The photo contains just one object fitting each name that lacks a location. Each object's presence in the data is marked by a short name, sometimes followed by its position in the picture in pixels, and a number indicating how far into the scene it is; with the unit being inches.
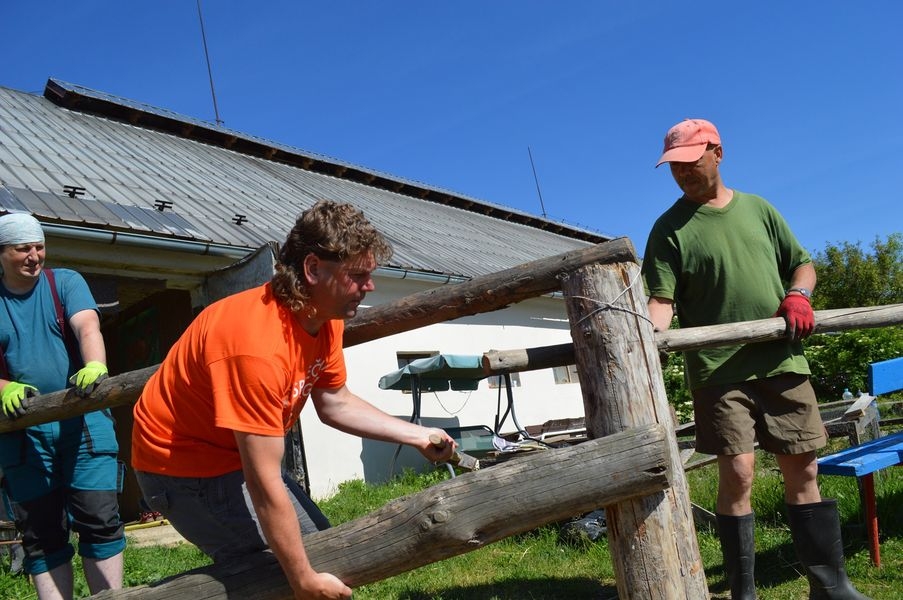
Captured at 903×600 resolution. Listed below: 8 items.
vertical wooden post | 80.8
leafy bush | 474.9
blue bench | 131.4
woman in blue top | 104.7
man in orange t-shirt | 68.2
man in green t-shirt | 109.6
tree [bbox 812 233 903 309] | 1190.9
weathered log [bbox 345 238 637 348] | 89.0
